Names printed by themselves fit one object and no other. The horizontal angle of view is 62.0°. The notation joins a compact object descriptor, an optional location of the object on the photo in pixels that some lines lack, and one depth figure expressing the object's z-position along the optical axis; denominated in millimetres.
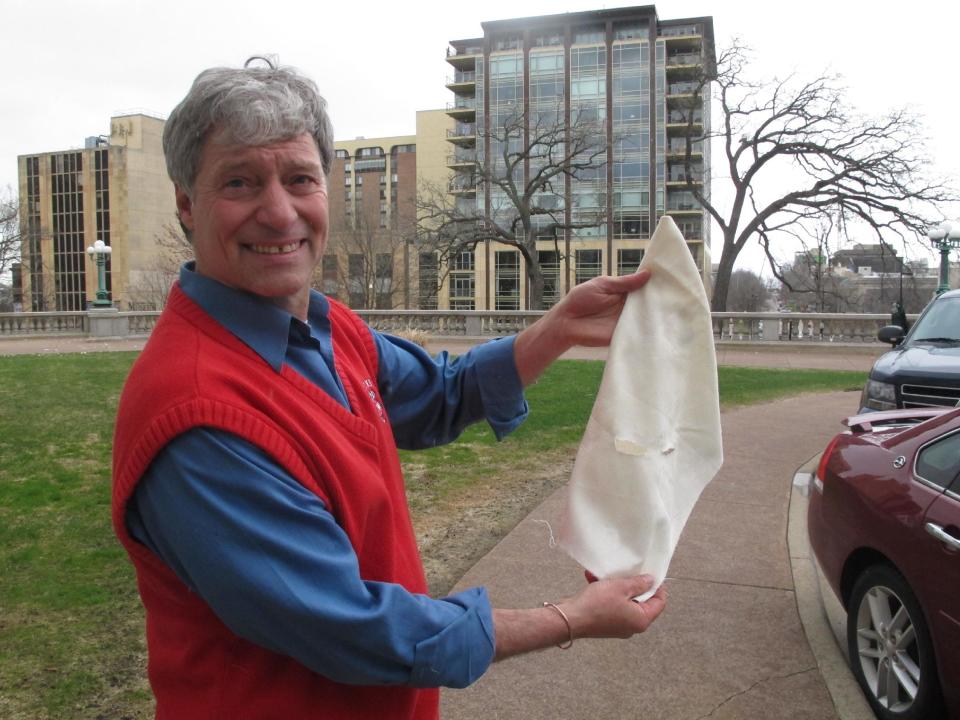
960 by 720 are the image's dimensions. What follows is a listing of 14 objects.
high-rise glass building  76562
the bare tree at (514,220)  36438
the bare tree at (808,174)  28031
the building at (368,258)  50906
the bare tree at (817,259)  30086
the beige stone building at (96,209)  93125
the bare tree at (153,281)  53288
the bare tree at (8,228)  47500
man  1245
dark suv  7617
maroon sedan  3340
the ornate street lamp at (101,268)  30422
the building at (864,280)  30172
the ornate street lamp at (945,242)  23578
